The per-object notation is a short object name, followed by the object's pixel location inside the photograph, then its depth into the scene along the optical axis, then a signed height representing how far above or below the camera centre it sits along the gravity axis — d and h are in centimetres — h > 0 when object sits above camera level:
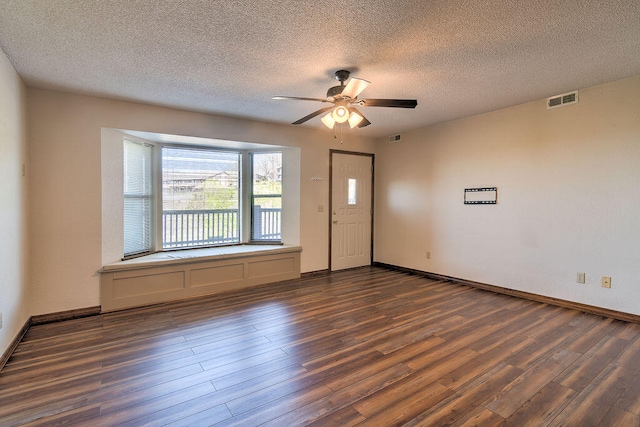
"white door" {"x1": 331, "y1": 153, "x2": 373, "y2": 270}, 547 -8
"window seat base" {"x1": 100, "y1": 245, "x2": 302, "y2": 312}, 357 -90
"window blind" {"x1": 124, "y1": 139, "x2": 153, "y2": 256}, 393 +9
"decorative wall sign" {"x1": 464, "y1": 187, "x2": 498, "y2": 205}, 422 +15
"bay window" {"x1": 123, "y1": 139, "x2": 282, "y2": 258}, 412 +13
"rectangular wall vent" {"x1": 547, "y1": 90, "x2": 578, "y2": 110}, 344 +123
